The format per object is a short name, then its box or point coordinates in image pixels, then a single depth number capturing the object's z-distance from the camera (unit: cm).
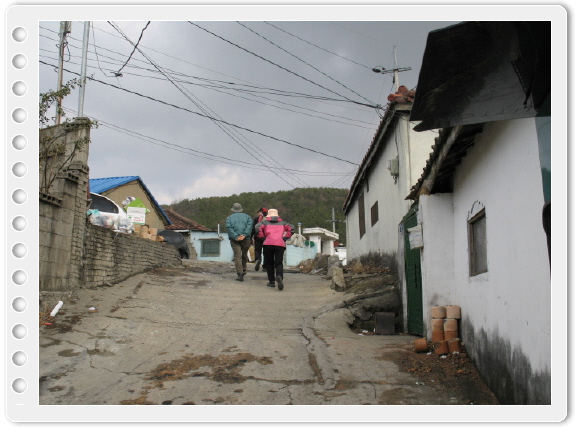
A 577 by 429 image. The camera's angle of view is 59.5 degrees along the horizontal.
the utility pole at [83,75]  970
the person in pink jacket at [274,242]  1035
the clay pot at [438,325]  612
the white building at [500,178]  323
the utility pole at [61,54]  882
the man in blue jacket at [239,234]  1120
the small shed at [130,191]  2081
